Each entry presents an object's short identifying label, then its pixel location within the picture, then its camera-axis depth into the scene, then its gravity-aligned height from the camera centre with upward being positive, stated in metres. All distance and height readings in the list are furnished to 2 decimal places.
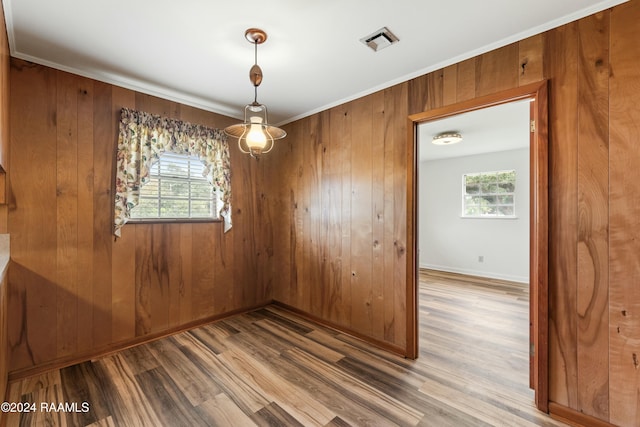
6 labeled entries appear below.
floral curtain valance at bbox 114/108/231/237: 2.55 +0.67
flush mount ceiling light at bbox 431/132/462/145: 4.11 +1.16
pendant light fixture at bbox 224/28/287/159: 1.76 +0.55
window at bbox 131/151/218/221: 2.78 +0.24
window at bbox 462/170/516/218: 5.35 +0.41
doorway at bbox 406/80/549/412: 1.80 -0.10
